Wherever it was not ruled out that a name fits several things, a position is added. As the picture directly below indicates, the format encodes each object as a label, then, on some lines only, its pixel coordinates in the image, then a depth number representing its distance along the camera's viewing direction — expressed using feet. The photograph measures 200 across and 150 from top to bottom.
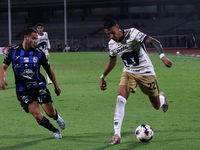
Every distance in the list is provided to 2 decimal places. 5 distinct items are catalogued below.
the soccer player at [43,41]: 96.53
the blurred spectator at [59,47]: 327.43
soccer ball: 39.21
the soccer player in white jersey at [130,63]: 40.34
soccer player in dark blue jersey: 40.83
